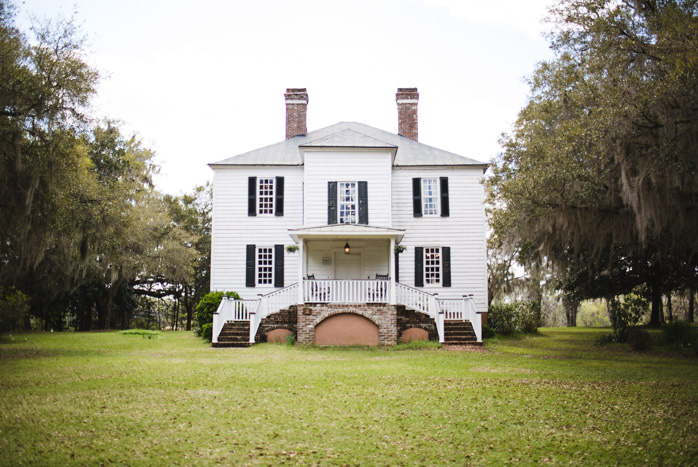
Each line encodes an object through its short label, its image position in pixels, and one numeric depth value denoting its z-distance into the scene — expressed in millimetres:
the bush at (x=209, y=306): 19109
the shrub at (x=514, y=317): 20594
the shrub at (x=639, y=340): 15734
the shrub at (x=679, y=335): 16062
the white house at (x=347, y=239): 16359
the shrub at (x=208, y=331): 18359
